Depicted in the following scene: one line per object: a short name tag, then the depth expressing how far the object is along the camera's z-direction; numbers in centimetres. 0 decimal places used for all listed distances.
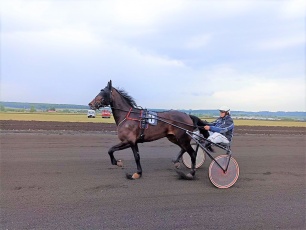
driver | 704
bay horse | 733
